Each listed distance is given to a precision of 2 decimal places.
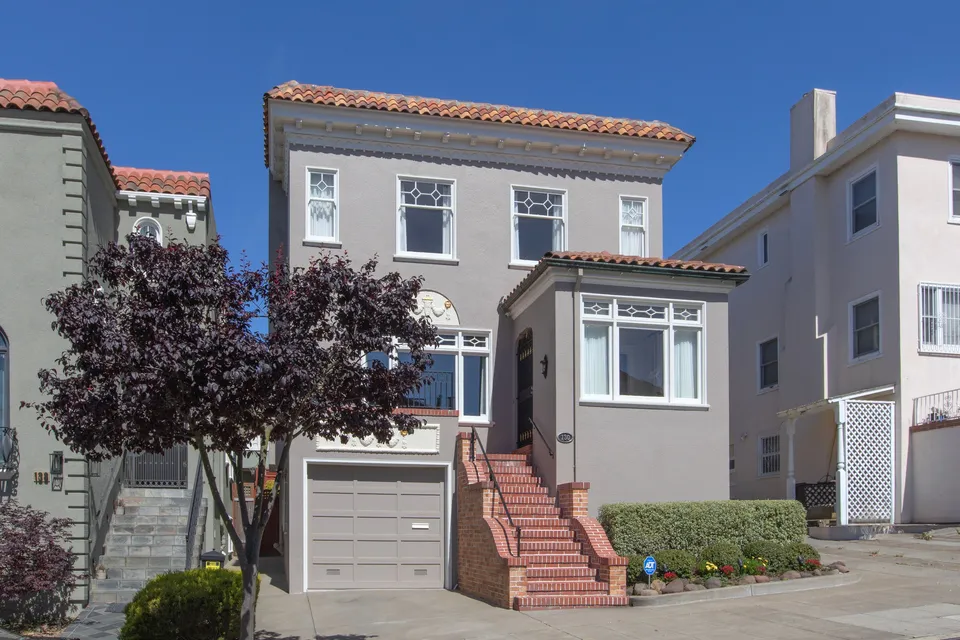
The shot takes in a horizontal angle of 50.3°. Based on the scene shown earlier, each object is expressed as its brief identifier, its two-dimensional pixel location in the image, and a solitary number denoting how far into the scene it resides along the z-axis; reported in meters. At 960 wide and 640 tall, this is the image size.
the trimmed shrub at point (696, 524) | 15.11
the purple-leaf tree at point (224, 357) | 9.55
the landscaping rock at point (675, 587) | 14.12
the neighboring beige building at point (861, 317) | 19.81
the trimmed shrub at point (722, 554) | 14.75
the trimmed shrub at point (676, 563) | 14.58
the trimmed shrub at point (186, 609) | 11.54
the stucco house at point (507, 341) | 16.23
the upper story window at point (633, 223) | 20.02
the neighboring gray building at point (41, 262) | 14.19
